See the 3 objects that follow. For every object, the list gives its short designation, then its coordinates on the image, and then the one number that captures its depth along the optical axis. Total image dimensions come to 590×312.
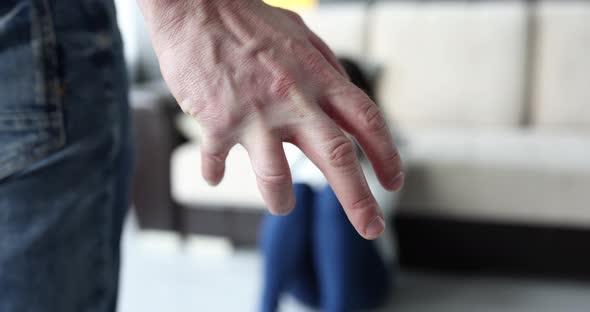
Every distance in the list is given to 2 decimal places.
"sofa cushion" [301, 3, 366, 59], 2.19
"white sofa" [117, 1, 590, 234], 1.85
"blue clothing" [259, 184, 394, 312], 1.38
